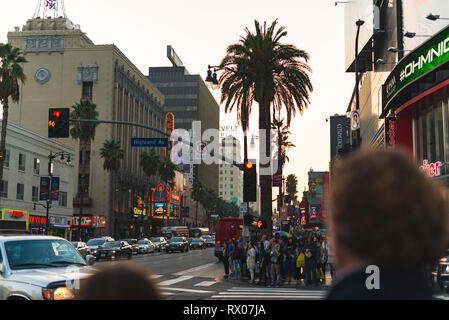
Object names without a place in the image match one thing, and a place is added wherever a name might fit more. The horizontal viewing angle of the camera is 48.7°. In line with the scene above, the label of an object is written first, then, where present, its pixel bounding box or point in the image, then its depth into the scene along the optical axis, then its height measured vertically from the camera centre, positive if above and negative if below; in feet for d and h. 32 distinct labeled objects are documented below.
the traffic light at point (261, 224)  79.82 -2.63
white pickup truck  24.95 -3.44
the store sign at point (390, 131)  100.63 +15.71
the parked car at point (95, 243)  139.21 -10.54
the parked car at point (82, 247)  118.32 -9.83
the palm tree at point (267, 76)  92.73 +25.54
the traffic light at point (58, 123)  69.36 +11.66
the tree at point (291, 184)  456.04 +22.38
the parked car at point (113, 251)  131.99 -11.76
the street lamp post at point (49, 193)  166.81 +4.45
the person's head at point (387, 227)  5.75 -0.21
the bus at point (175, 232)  282.56 -14.17
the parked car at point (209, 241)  249.55 -17.23
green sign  75.00 +24.43
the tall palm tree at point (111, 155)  238.07 +24.69
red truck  135.54 -5.95
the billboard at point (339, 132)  264.46 +44.52
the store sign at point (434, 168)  83.90 +6.88
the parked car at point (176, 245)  177.58 -13.53
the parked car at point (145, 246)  173.06 -13.77
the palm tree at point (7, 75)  131.85 +35.22
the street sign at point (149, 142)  73.77 +9.67
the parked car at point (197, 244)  218.59 -16.15
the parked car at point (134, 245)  163.59 -12.85
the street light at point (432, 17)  85.80 +33.15
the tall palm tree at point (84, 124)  196.85 +33.45
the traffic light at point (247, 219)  78.89 -1.82
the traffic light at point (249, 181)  73.41 +4.01
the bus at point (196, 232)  317.01 -16.05
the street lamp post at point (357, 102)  82.20 +18.35
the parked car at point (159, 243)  191.29 -14.21
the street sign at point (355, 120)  88.29 +16.14
